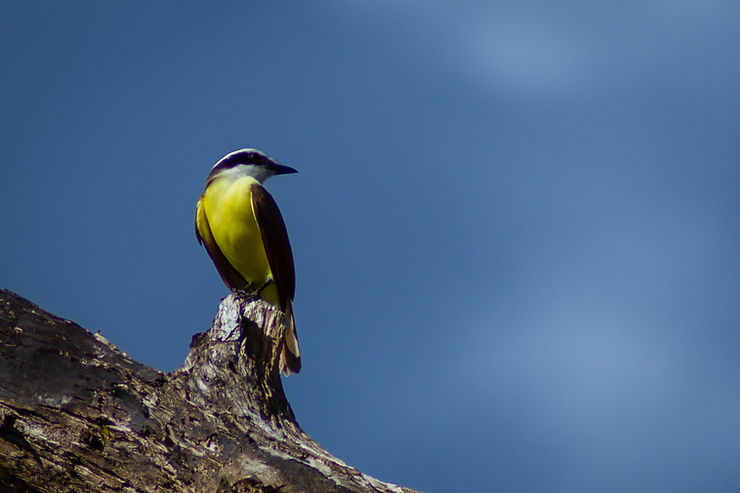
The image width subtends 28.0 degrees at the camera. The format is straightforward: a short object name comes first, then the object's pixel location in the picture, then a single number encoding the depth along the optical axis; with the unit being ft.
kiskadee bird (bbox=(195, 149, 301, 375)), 50.78
